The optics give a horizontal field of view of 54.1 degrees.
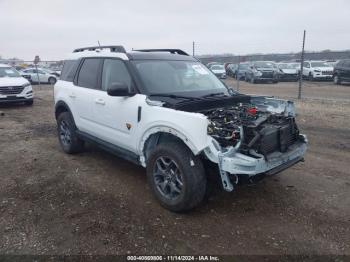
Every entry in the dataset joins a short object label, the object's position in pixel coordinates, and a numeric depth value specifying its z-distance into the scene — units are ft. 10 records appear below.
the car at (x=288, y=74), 88.17
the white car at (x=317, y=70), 82.71
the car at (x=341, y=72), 70.85
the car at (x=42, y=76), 93.81
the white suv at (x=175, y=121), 12.23
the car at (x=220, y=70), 88.63
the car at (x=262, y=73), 80.48
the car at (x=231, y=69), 100.76
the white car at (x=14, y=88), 40.96
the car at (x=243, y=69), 87.39
